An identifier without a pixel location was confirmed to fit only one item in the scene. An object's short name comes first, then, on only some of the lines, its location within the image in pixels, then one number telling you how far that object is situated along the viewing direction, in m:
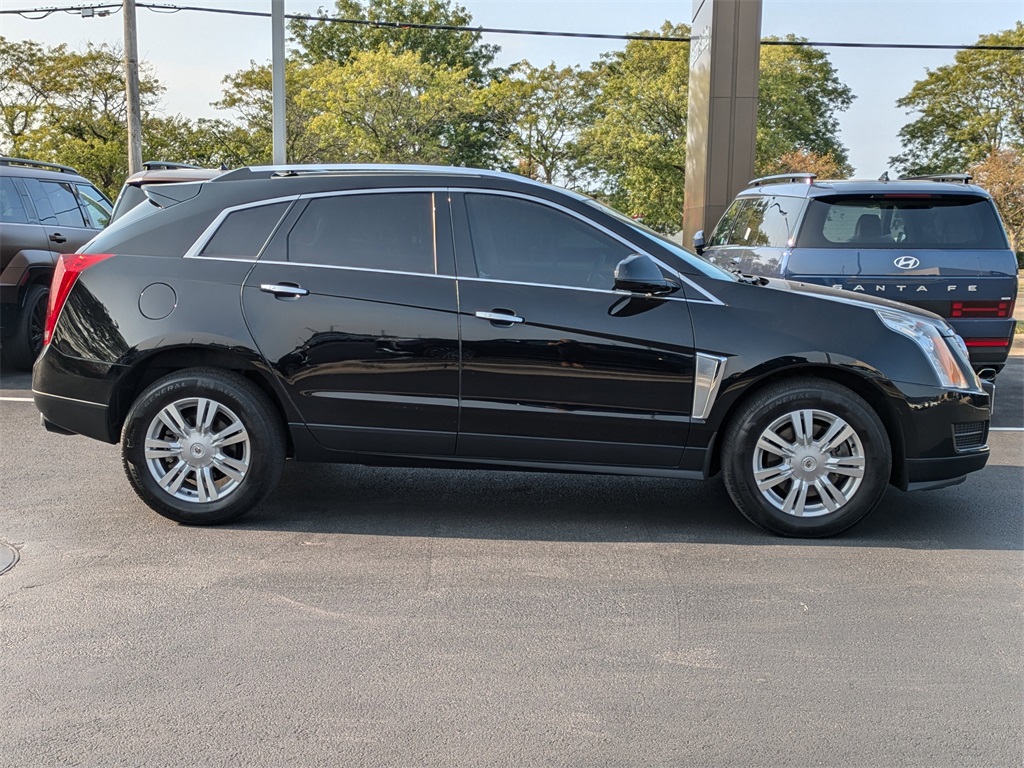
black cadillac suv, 5.12
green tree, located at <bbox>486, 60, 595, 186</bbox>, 42.44
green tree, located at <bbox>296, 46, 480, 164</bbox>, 37.31
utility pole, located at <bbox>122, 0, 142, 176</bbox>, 21.59
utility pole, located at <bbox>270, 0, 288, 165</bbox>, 14.02
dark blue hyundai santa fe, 7.94
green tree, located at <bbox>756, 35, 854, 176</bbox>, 49.47
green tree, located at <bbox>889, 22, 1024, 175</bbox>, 49.62
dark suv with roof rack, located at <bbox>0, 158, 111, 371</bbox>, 9.80
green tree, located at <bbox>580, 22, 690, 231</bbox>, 44.56
